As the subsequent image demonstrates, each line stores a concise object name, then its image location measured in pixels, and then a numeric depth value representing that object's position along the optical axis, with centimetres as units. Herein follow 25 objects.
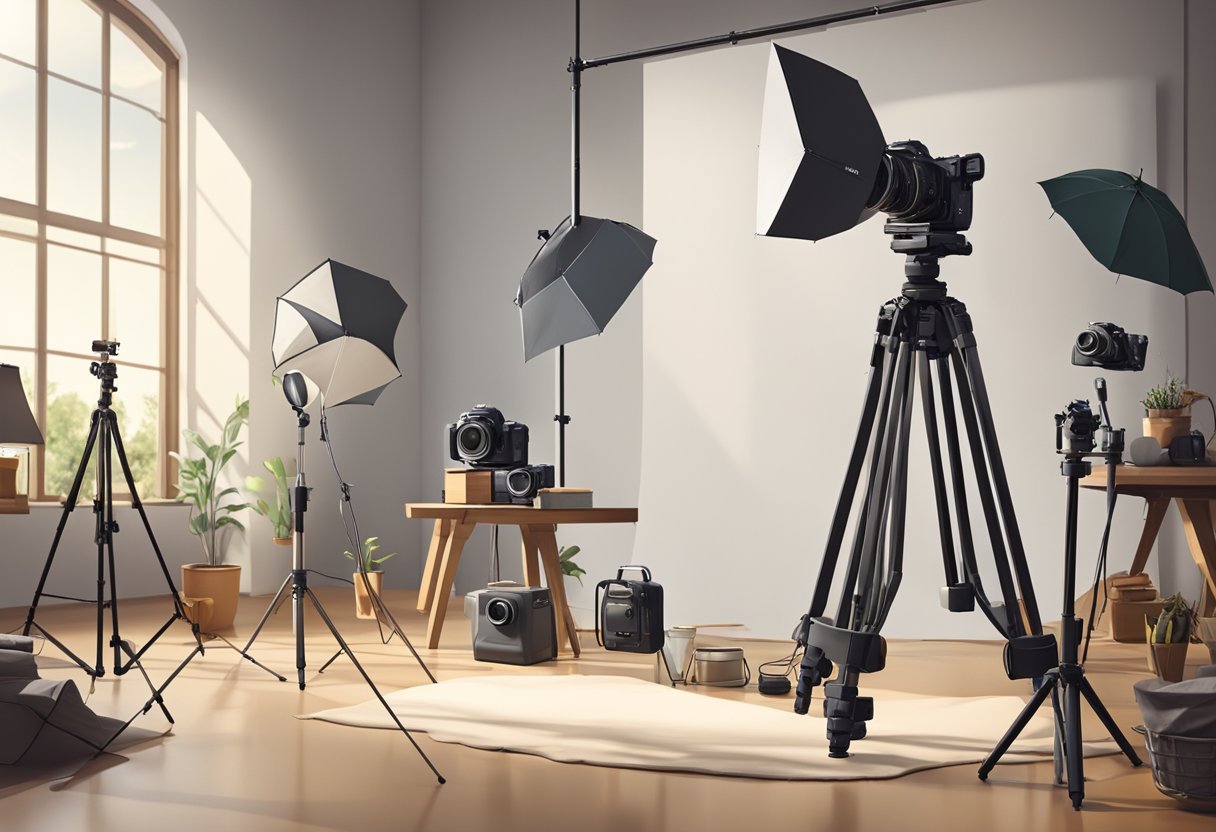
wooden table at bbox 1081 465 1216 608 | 405
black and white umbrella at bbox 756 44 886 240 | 239
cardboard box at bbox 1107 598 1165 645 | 497
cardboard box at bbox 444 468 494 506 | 480
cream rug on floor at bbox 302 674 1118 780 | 290
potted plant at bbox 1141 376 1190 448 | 440
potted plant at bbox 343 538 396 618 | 571
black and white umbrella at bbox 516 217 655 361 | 441
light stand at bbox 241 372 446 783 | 352
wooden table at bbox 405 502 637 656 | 462
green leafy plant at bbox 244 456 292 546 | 650
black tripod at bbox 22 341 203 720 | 387
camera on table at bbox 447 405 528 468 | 488
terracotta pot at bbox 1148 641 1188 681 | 384
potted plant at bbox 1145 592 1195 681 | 384
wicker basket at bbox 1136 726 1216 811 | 246
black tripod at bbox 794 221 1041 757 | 274
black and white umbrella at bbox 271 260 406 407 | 372
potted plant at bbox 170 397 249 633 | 518
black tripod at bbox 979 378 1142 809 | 252
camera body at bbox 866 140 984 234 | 267
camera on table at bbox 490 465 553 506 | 469
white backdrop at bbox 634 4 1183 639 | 531
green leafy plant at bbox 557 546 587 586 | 577
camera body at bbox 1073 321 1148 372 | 275
